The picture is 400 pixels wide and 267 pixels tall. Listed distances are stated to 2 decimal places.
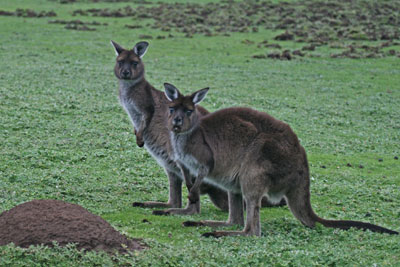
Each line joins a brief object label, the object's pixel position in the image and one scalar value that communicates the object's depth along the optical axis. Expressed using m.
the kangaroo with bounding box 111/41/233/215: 16.39
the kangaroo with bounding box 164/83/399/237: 13.71
